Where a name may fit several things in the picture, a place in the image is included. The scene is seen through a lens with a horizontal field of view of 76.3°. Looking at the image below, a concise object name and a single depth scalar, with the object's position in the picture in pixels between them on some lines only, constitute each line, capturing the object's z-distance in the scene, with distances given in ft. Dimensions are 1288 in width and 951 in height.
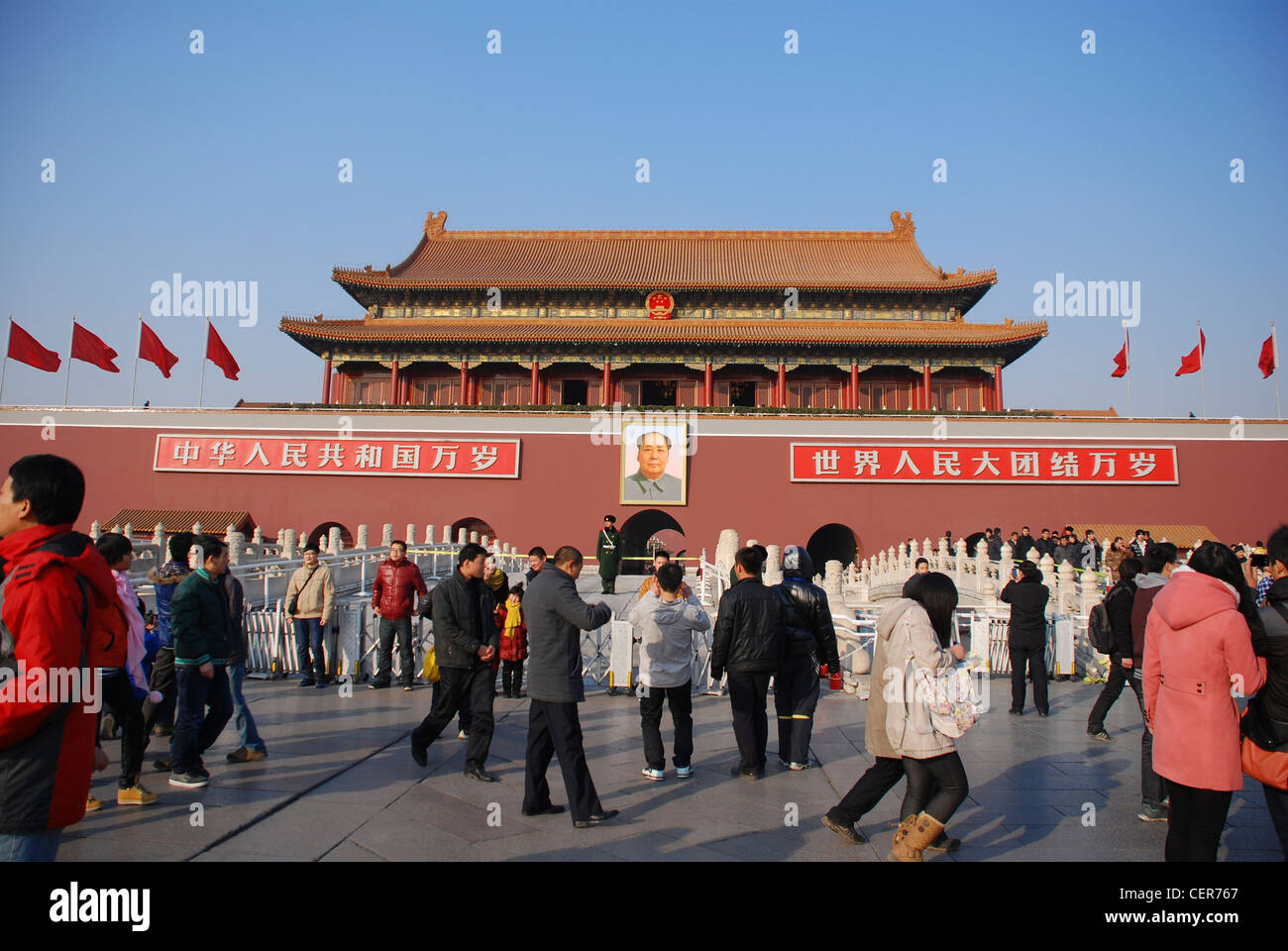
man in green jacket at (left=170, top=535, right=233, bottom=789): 14.24
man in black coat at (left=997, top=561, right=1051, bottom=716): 20.17
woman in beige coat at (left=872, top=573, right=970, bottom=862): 10.61
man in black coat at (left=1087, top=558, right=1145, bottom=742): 16.55
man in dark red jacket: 23.21
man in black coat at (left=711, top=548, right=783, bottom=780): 15.26
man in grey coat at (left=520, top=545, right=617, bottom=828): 12.62
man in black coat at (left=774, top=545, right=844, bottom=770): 15.87
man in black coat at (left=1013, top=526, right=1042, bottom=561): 48.55
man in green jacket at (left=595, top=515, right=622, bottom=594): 38.70
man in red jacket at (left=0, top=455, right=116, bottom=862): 6.74
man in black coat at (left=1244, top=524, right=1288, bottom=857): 9.45
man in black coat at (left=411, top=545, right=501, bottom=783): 15.12
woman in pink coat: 9.48
